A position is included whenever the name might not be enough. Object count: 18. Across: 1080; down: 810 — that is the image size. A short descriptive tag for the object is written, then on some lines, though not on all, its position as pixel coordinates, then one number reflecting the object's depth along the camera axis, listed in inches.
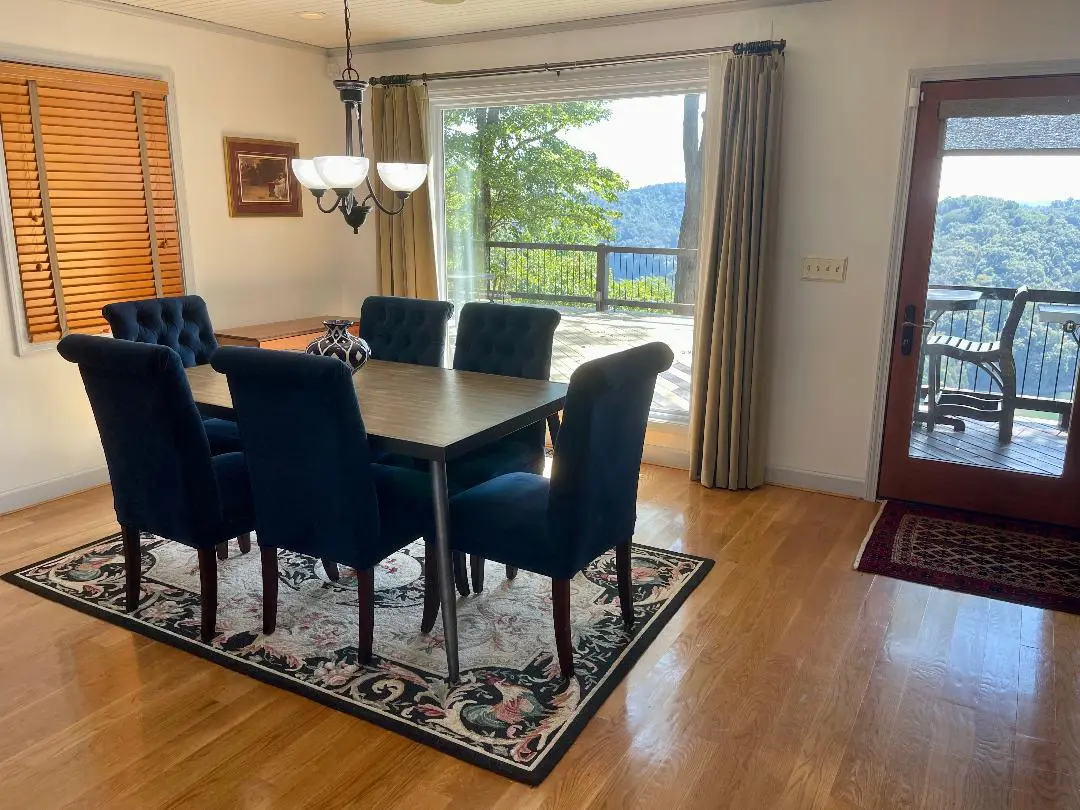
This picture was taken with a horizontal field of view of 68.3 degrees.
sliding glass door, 175.9
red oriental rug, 121.6
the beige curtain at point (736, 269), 152.1
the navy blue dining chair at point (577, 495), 88.8
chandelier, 105.4
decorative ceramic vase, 123.2
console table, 175.3
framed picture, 183.8
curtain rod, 150.8
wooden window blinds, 145.6
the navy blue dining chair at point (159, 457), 94.9
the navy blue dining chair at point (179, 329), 135.6
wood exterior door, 138.6
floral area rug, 89.7
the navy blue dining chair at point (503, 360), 120.8
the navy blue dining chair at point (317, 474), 88.1
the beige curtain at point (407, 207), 193.0
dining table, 93.7
